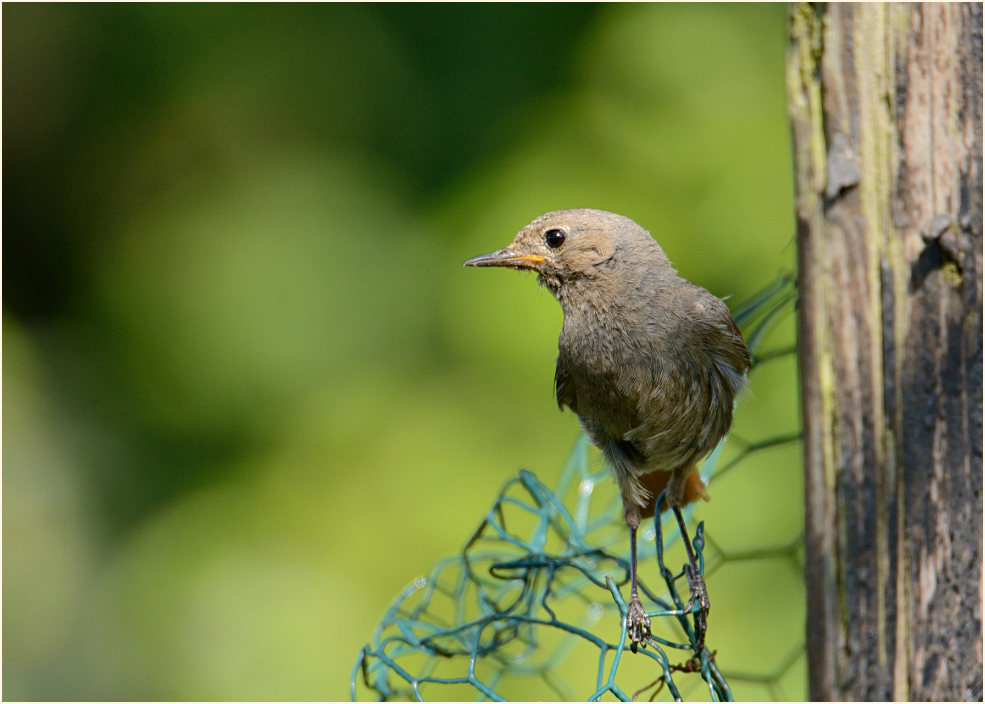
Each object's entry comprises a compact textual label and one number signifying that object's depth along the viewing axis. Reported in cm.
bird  546
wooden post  448
